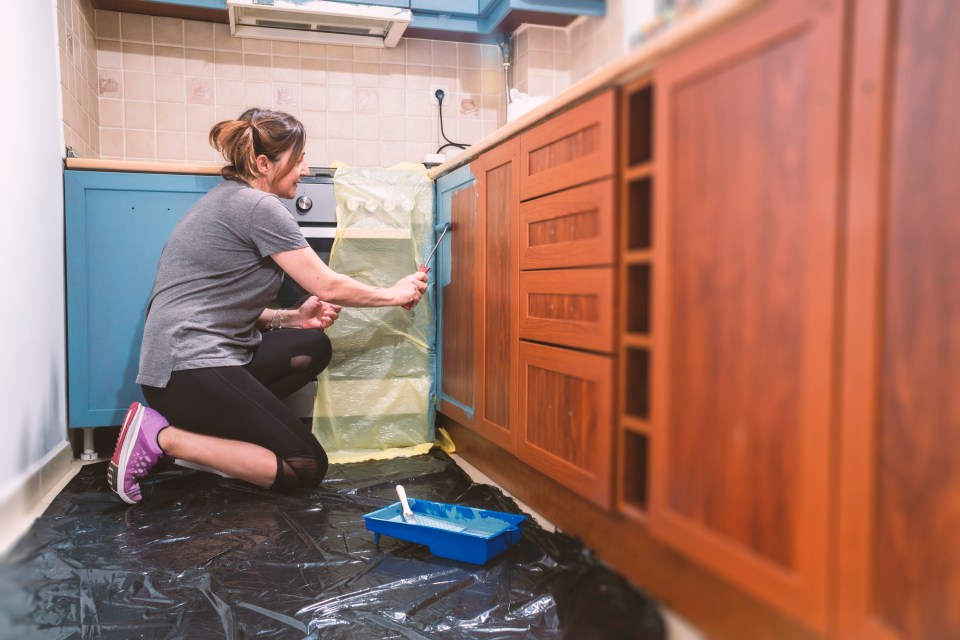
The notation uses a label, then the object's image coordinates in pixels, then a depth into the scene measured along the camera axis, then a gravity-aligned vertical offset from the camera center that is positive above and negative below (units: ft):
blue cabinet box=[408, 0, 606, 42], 6.90 +2.72
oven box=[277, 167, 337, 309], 6.05 +0.63
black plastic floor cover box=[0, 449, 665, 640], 2.68 -1.45
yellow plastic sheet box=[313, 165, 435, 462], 5.96 -0.47
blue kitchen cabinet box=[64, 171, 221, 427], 5.77 +0.07
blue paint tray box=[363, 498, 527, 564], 3.62 -1.35
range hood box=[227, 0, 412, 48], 6.79 +2.62
